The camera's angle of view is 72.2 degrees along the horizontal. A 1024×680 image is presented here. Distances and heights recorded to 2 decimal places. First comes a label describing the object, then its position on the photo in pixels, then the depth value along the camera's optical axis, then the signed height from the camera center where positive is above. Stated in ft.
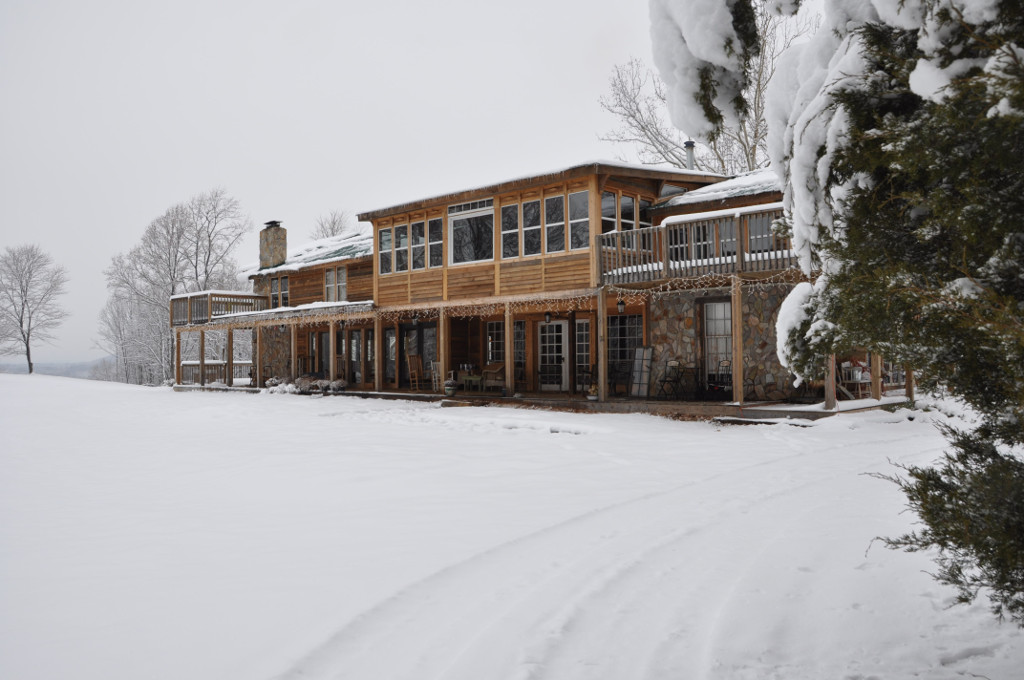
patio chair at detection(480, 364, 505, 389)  60.28 -1.23
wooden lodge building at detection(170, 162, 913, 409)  46.62 +5.24
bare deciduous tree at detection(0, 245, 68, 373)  136.36 +13.59
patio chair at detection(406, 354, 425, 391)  69.51 -0.92
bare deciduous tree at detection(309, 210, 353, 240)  161.68 +32.93
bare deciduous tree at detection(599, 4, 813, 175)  86.07 +28.90
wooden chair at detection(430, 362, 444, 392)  64.64 -1.38
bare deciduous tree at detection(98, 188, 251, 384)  124.06 +19.44
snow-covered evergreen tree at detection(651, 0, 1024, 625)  7.77 +1.88
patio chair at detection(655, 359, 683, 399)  50.44 -1.66
